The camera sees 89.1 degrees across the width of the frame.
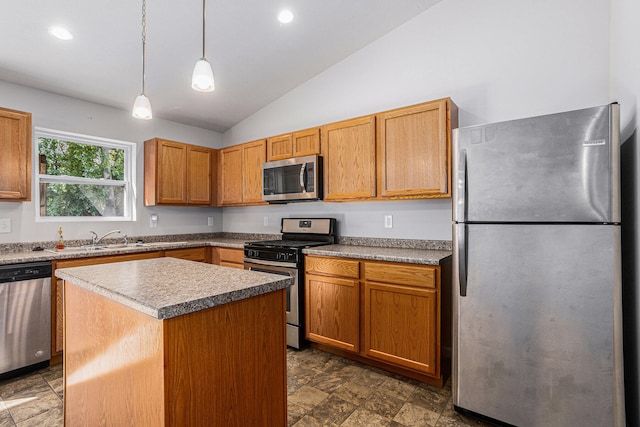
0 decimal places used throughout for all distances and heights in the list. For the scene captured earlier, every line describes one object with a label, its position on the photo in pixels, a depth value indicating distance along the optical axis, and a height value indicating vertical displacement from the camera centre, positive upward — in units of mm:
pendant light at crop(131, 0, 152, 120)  1930 +629
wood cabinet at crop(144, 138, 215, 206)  3842 +500
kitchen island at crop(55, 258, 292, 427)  1095 -519
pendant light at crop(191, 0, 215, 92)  1632 +692
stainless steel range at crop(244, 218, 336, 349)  3033 -418
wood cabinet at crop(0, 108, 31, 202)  2738 +503
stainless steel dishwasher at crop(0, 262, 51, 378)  2477 -812
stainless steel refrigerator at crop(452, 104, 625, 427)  1610 -319
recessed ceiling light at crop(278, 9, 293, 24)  2692 +1658
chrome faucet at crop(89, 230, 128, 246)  3486 -254
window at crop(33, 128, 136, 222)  3330 +404
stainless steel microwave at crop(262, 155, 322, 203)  3285 +355
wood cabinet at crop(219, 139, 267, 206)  3926 +510
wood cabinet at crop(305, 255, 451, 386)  2328 -793
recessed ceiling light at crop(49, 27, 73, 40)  2475 +1400
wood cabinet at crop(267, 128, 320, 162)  3366 +749
